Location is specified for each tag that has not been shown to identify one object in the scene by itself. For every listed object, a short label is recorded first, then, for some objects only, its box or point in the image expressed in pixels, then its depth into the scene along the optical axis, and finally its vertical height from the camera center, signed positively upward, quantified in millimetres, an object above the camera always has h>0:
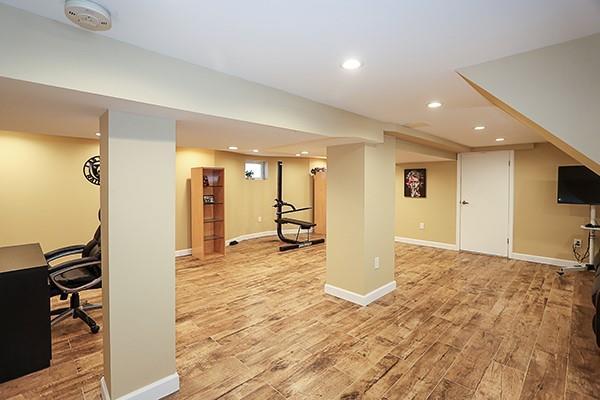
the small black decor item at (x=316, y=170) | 8250 +668
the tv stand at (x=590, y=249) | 4477 -850
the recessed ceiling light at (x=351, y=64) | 1761 +788
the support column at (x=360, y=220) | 3504 -319
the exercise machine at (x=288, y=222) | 6402 -741
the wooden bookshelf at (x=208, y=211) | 5508 -331
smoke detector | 1176 +733
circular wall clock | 4309 +350
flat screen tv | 4508 +134
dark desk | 2195 -944
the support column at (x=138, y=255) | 1799 -381
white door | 5648 -147
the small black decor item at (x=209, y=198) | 5750 -83
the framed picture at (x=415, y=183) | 6738 +266
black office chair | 2715 -810
